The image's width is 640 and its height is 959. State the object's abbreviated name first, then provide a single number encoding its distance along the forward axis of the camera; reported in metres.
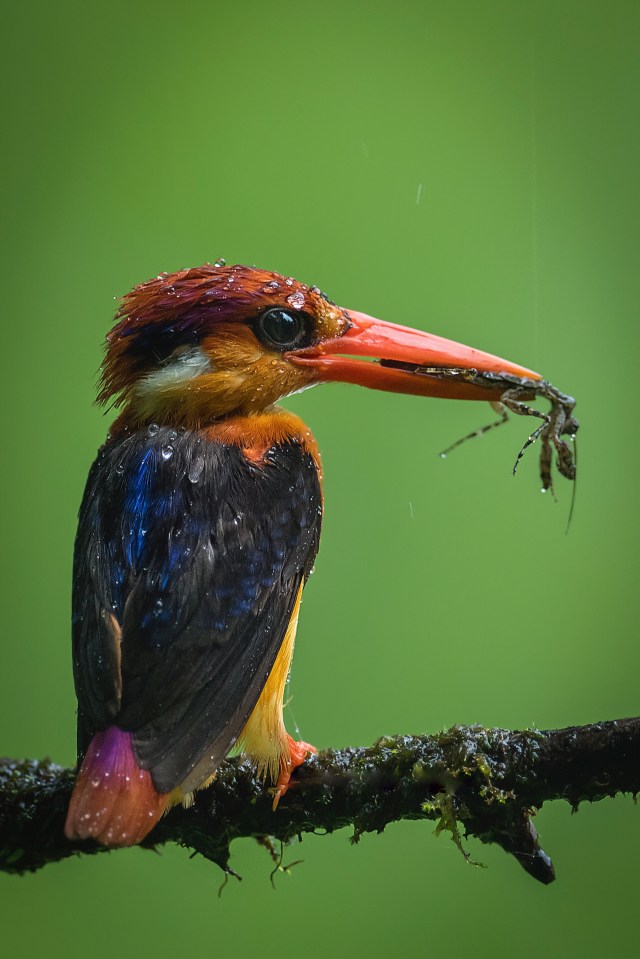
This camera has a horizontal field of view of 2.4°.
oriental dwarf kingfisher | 2.42
